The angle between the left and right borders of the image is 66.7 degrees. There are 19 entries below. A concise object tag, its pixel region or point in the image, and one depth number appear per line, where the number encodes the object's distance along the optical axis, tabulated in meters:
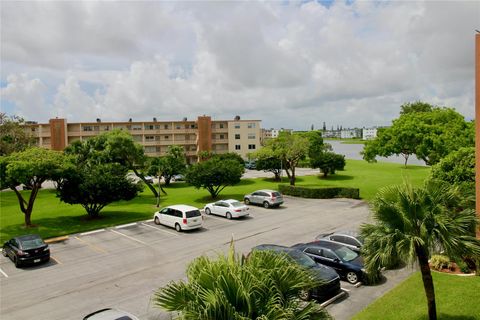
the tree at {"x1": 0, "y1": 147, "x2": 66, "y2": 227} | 24.19
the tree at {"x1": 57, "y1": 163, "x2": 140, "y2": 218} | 28.05
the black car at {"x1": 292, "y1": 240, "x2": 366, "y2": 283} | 15.17
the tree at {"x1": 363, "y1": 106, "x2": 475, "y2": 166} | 33.62
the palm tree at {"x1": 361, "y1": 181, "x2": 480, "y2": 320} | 9.22
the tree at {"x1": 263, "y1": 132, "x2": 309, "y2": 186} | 43.00
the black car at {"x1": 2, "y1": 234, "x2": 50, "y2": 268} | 18.80
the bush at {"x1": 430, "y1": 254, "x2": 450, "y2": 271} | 14.88
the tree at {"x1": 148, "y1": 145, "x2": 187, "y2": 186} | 48.75
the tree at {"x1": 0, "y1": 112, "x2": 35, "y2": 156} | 49.44
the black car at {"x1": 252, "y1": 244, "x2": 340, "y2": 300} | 13.44
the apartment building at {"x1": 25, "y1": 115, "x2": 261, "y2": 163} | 78.88
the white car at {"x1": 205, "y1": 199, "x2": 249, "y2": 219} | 28.58
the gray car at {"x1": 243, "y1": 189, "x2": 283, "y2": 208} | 32.75
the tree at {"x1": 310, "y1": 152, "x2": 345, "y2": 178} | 50.41
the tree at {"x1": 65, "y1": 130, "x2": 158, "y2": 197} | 37.09
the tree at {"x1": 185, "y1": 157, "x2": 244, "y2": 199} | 34.72
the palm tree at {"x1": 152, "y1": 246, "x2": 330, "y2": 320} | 5.93
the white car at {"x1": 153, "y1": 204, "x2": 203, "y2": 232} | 24.86
